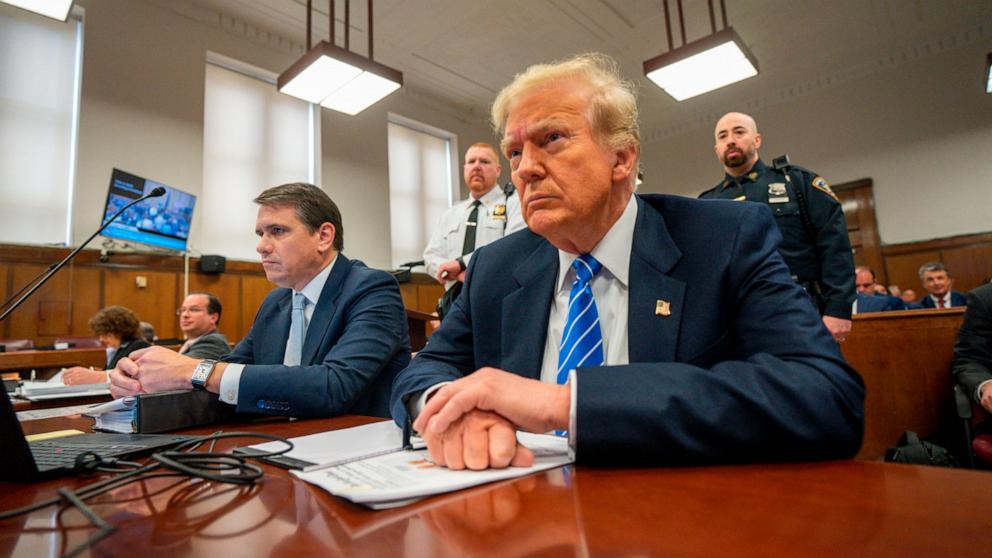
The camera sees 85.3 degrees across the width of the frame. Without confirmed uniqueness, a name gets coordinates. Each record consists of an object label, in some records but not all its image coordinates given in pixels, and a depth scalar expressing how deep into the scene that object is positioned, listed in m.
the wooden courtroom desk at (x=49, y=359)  3.00
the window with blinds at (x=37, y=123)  4.70
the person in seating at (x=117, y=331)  3.62
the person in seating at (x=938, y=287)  5.40
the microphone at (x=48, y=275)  1.15
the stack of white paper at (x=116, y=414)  1.03
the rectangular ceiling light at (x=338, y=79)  4.22
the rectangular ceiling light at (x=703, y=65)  4.21
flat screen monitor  4.78
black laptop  0.65
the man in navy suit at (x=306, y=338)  1.17
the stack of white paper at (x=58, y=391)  1.72
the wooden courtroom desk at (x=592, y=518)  0.37
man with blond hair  0.62
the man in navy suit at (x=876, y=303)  4.95
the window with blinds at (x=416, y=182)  7.67
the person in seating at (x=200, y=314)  3.92
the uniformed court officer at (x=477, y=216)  3.29
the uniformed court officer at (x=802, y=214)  2.43
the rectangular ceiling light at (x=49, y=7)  3.55
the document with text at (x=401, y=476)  0.50
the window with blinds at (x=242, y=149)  5.89
